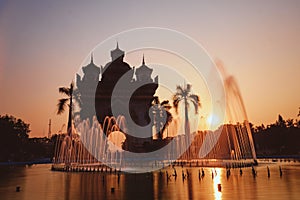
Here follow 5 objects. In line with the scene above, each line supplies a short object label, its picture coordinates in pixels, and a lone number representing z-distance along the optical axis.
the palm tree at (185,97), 47.09
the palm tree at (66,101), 42.38
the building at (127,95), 48.75
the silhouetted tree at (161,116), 49.34
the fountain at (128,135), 41.59
